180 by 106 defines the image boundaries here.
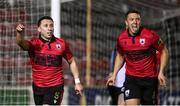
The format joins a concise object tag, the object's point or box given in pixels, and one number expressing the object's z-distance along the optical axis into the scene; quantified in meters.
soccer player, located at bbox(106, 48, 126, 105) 20.89
